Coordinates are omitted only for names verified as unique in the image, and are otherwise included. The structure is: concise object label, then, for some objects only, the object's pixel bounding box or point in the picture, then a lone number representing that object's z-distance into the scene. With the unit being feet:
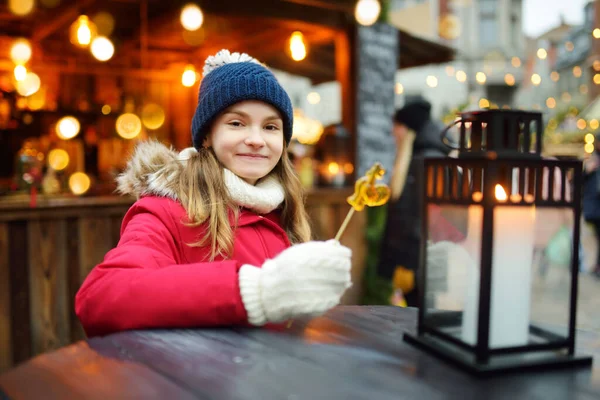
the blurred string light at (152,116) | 24.49
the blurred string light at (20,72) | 19.04
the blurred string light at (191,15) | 15.84
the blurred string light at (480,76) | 66.94
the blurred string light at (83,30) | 15.52
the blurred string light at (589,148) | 45.57
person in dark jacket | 13.85
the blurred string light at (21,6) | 15.05
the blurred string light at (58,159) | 19.43
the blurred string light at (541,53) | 32.22
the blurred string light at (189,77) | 20.86
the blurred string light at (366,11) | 17.54
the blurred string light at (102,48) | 17.37
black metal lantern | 2.90
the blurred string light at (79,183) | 17.00
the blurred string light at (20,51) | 19.54
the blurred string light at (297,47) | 17.92
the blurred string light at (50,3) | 16.92
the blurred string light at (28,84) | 20.35
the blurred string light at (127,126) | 23.12
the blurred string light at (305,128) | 36.88
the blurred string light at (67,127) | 21.35
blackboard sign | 18.63
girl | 3.42
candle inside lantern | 2.91
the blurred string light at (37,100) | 22.22
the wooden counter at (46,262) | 10.64
